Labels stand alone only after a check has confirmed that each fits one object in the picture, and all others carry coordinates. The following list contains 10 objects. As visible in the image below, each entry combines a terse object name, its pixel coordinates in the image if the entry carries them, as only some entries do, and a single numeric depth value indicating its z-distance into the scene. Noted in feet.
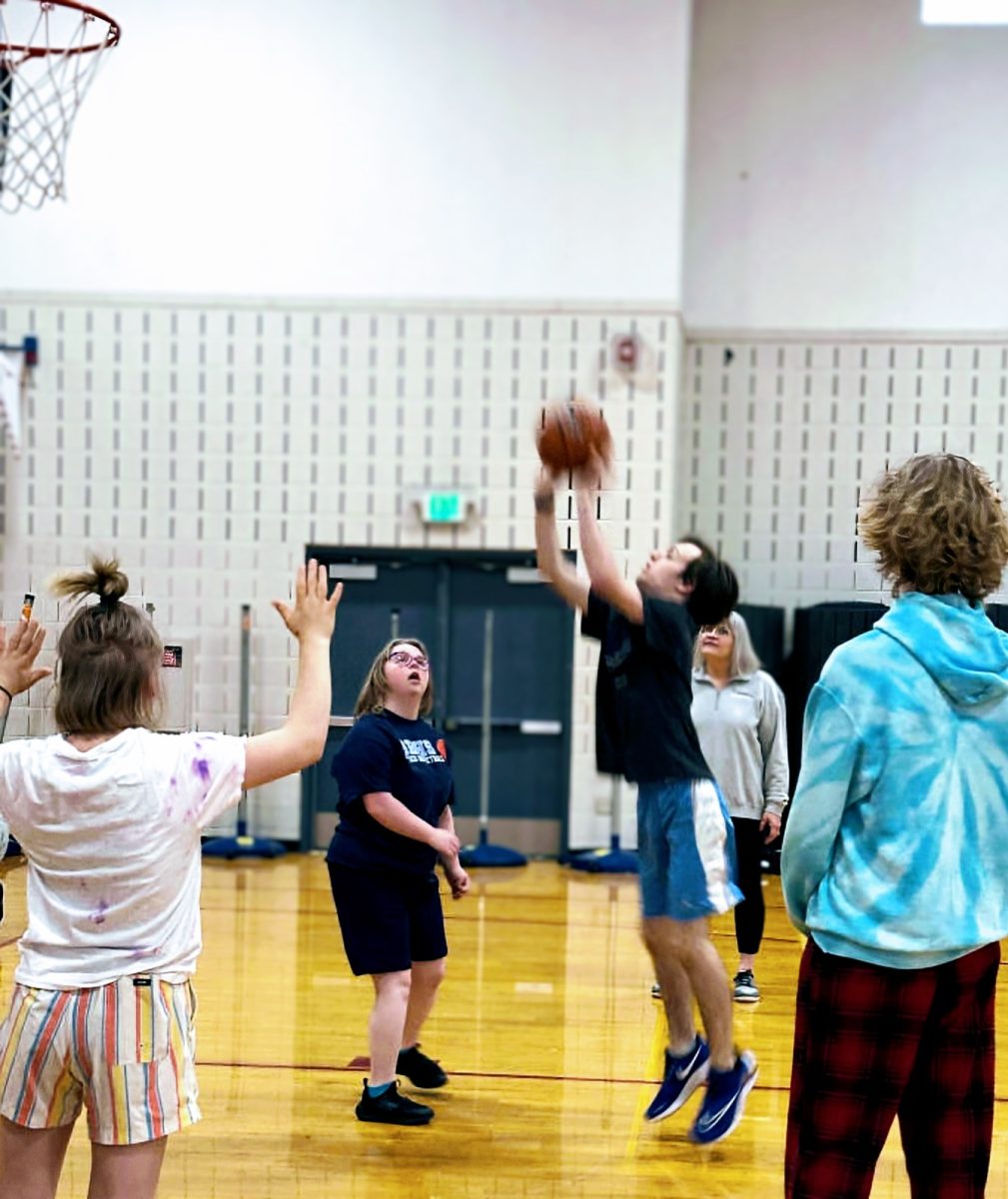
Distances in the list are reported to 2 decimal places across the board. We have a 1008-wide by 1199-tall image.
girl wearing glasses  13.62
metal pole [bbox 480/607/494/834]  32.65
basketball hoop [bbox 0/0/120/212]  27.40
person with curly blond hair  8.41
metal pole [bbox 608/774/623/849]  32.65
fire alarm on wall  34.45
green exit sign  34.30
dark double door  33.81
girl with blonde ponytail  8.89
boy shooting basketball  10.96
